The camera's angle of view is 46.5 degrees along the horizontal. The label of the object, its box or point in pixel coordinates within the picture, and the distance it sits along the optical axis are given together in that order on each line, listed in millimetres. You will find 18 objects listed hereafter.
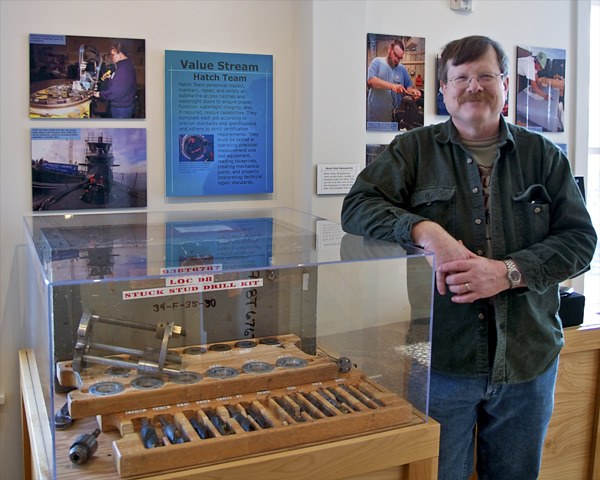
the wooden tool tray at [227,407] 1360
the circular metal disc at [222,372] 1613
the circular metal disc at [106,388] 1477
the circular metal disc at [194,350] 1721
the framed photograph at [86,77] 2416
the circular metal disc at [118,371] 1533
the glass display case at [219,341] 1354
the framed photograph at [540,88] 3205
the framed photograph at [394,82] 2842
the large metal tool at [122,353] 1503
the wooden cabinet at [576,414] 2646
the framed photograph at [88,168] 2445
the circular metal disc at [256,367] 1662
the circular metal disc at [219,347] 1784
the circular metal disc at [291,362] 1690
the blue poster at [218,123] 2600
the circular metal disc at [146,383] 1511
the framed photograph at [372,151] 2867
